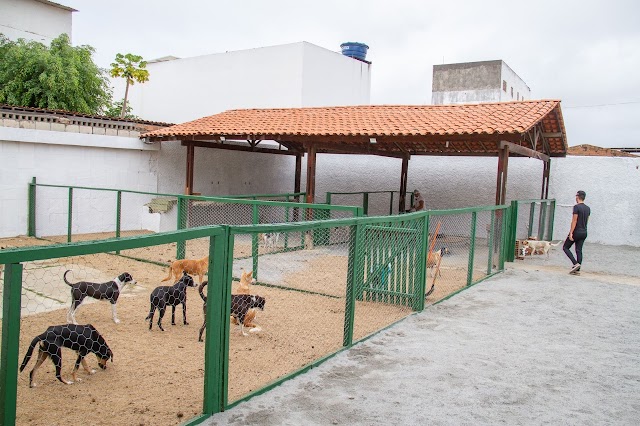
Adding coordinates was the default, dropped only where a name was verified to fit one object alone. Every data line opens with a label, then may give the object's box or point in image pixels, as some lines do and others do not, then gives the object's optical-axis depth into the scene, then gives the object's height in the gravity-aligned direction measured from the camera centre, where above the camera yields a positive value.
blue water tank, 27.73 +6.66
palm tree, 25.77 +4.66
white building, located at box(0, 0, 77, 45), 27.59 +7.61
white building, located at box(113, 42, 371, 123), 23.45 +4.29
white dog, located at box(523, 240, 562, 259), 11.88 -1.18
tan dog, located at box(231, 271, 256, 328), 5.60 -1.26
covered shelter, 11.69 +1.19
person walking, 10.16 -0.69
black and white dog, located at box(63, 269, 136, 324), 5.41 -1.24
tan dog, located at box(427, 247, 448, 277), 8.53 -1.15
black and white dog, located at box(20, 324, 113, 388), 3.66 -1.25
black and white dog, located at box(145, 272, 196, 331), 5.54 -1.29
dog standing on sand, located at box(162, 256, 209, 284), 7.29 -1.27
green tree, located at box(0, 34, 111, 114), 21.16 +3.40
